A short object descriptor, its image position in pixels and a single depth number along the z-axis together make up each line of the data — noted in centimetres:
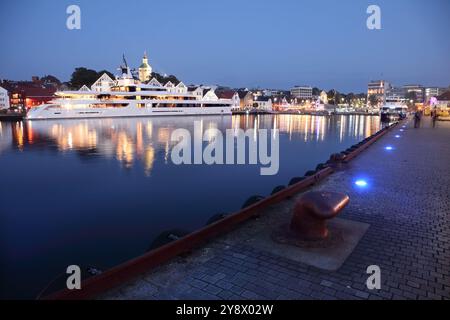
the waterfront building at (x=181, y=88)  9691
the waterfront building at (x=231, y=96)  13350
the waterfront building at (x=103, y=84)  8638
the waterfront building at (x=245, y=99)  14300
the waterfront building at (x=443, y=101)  7212
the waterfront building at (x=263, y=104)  15258
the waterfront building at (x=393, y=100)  12112
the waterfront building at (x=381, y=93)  16430
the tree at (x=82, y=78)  9688
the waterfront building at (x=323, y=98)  18295
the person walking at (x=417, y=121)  3626
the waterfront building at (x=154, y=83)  9612
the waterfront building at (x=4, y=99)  9062
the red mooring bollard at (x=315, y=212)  604
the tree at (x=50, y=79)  16749
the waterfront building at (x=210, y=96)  9958
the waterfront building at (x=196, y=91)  9679
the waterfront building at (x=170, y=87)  9262
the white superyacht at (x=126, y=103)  7094
